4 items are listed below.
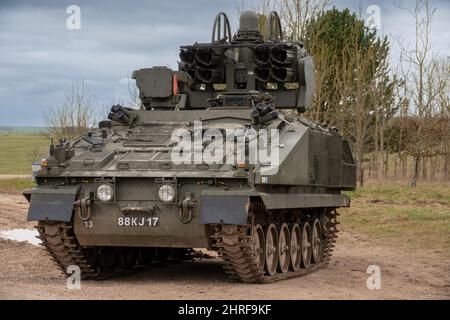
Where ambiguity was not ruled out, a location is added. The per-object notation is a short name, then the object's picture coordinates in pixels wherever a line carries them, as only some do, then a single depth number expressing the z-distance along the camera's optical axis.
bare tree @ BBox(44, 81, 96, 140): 40.66
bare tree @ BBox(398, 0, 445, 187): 35.03
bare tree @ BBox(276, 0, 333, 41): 30.83
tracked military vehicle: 13.86
